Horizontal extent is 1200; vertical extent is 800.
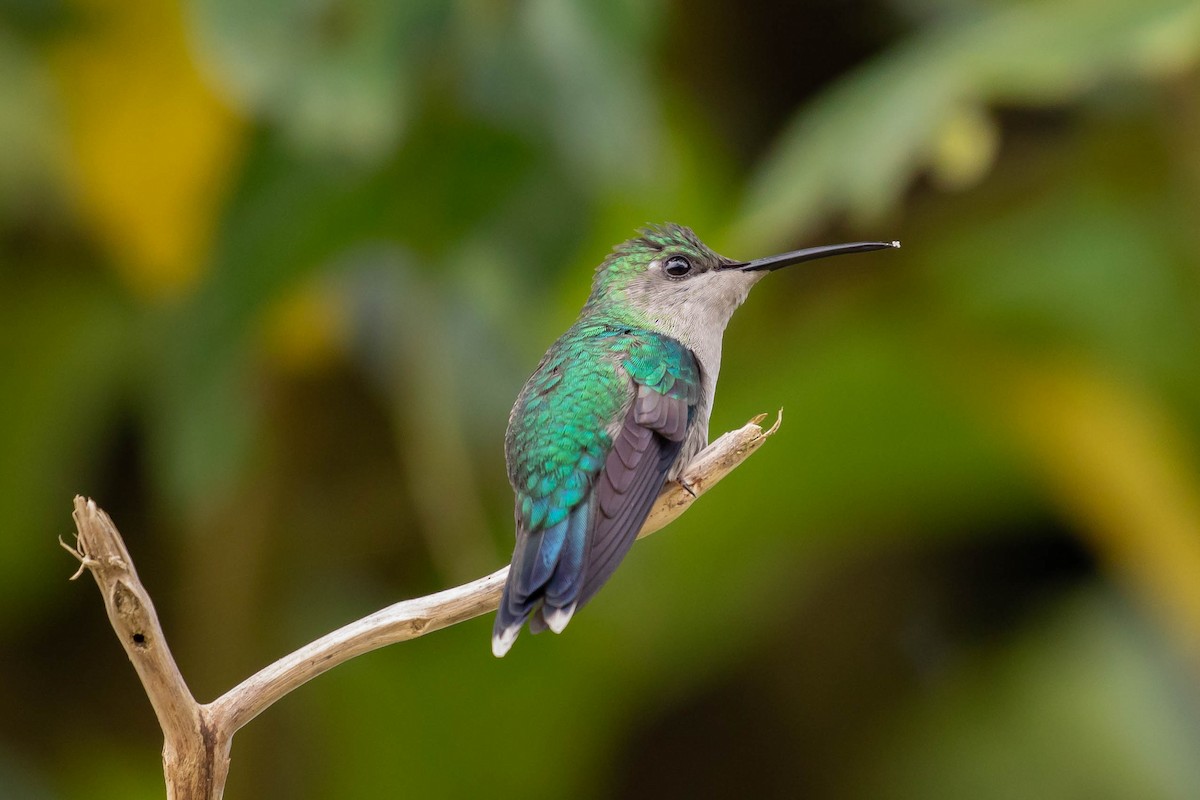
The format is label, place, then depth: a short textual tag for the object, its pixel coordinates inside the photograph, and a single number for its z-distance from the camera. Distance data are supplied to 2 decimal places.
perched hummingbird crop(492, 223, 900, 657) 2.01
